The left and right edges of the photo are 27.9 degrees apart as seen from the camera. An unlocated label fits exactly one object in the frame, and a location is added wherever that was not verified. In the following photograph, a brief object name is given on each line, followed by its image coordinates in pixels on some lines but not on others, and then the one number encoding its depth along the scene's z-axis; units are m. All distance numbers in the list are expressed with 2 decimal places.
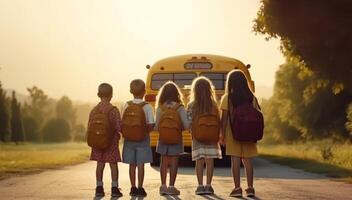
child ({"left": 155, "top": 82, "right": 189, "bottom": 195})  10.78
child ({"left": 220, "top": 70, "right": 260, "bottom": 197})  10.47
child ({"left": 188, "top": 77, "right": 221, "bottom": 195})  10.65
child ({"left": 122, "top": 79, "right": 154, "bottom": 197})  10.51
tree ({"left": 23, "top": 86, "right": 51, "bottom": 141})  124.50
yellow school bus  19.31
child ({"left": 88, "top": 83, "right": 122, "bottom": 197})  10.49
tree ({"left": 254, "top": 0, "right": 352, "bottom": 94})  17.61
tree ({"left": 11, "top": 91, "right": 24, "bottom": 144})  104.62
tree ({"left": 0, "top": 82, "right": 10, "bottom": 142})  92.81
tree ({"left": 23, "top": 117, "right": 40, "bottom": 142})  123.56
